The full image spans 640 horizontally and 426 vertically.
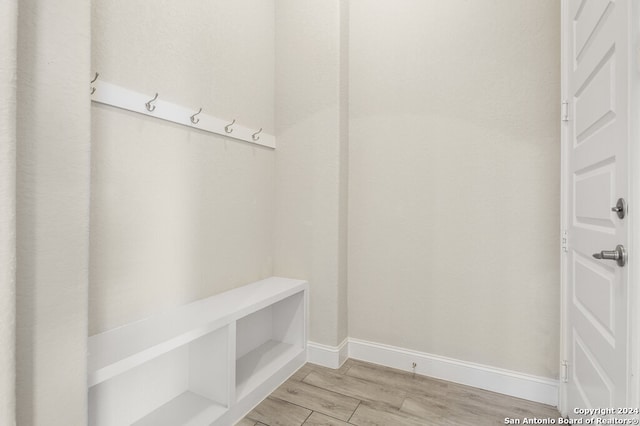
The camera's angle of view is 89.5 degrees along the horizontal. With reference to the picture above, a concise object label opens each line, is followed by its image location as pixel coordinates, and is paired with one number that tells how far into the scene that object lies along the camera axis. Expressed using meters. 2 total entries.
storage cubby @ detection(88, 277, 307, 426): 1.23
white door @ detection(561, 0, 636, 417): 0.95
